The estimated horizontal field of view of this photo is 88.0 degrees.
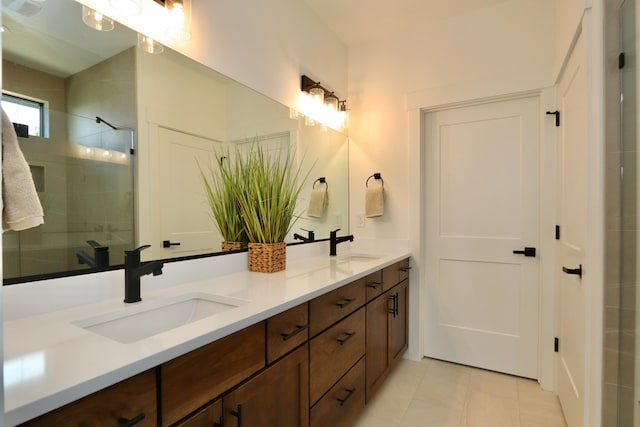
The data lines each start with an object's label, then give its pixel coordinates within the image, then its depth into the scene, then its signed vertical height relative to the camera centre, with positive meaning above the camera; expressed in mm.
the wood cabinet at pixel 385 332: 1881 -780
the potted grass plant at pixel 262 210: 1670 +9
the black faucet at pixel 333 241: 2369 -216
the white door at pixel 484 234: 2309 -172
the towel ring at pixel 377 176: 2730 +293
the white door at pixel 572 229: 1505 -94
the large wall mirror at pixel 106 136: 990 +286
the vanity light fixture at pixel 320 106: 2354 +811
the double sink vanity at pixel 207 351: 643 -357
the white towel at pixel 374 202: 2660 +76
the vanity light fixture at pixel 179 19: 1378 +821
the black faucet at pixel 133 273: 1091 -201
